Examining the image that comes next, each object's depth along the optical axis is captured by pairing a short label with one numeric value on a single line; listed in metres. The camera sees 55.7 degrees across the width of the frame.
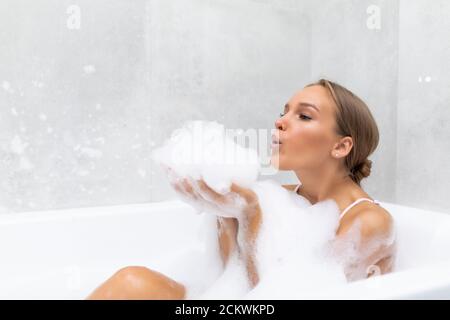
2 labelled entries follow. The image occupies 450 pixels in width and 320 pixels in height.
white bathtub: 1.21
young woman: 0.99
